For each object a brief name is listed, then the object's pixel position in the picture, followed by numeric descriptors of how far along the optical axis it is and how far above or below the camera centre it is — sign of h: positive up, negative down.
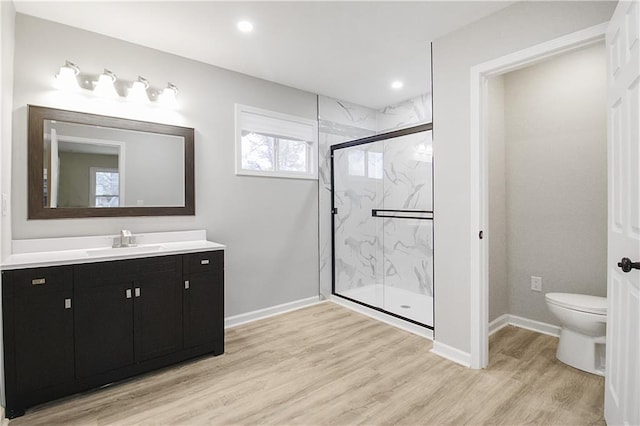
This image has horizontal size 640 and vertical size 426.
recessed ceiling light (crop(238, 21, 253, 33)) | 2.32 +1.37
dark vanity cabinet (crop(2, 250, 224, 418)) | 1.82 -0.68
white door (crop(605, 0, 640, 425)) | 1.31 -0.02
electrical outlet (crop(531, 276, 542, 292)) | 2.97 -0.65
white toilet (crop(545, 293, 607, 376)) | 2.19 -0.84
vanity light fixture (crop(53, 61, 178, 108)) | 2.30 +0.99
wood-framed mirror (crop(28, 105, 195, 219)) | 2.26 +0.37
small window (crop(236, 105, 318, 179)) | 3.23 +0.75
